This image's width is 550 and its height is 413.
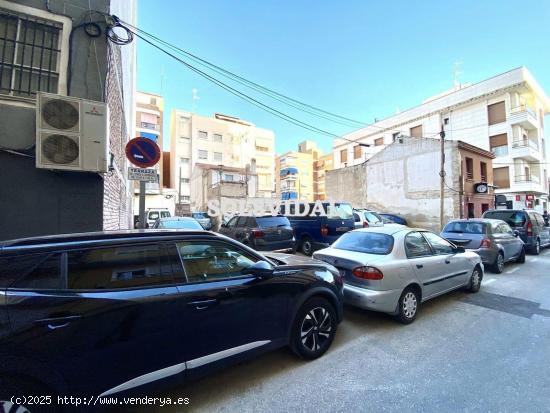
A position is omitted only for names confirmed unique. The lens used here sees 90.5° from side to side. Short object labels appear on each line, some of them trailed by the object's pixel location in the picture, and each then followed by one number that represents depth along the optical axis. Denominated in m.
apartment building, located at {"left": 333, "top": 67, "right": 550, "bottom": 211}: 25.16
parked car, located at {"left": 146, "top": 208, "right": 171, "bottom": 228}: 19.98
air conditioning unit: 3.96
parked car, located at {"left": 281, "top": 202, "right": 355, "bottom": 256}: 9.38
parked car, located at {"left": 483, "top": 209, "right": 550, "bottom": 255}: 9.88
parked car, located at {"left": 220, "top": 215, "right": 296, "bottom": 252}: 8.32
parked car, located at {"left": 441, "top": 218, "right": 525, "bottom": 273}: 7.09
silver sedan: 3.93
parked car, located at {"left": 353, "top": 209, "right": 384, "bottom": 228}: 12.54
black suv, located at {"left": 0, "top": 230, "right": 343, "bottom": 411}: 1.77
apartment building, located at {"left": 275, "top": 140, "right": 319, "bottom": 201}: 65.00
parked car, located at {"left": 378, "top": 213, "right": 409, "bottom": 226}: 17.34
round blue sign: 4.60
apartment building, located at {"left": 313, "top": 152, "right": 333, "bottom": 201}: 68.50
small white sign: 4.53
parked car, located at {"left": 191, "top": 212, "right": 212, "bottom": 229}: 22.61
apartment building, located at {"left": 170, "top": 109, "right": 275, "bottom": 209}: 42.19
